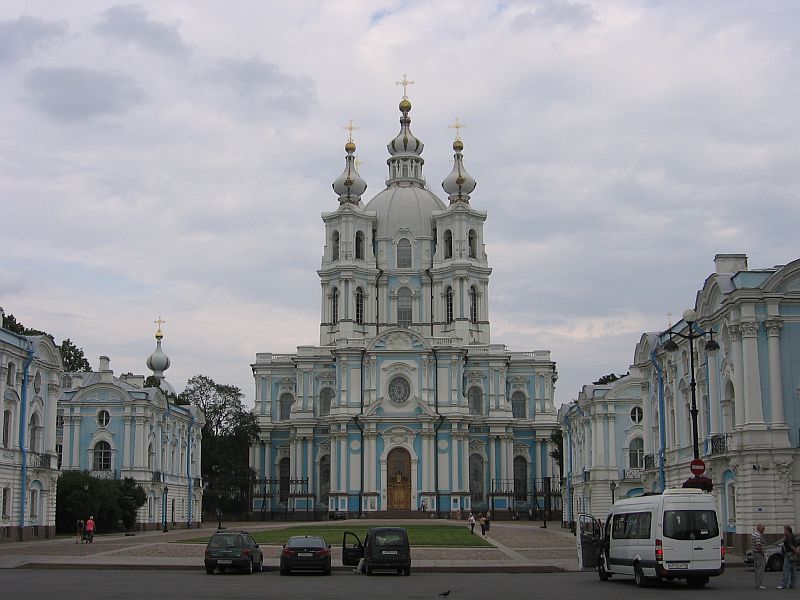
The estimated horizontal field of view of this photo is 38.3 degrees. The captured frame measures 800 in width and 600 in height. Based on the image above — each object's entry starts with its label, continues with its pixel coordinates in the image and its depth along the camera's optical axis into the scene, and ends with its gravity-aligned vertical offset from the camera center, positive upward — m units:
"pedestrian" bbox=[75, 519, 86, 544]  51.19 -2.18
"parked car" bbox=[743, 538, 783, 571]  30.55 -2.18
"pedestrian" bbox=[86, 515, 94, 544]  50.92 -2.28
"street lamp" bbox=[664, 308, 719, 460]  31.91 +3.56
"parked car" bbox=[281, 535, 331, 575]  31.52 -2.15
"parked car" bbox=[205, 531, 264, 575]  31.66 -2.06
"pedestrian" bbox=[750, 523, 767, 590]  26.77 -2.02
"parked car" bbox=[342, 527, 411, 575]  31.75 -2.03
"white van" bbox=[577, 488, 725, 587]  26.11 -1.47
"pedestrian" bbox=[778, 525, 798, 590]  26.55 -2.07
